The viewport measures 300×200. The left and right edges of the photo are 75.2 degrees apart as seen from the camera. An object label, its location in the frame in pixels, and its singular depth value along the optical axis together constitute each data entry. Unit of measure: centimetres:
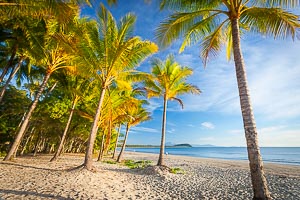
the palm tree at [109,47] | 945
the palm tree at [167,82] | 1288
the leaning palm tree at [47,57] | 989
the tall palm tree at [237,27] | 429
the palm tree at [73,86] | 1351
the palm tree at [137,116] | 1903
